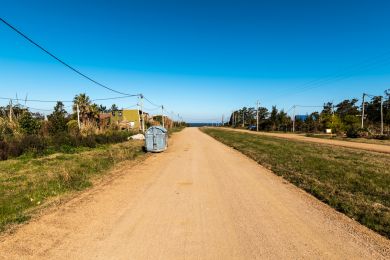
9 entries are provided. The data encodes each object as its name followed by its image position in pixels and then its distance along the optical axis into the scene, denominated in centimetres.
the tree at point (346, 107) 6908
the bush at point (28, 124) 2250
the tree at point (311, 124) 4878
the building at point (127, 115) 6598
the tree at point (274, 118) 5948
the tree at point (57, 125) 2566
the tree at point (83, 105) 4243
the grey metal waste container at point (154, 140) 1880
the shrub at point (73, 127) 2494
